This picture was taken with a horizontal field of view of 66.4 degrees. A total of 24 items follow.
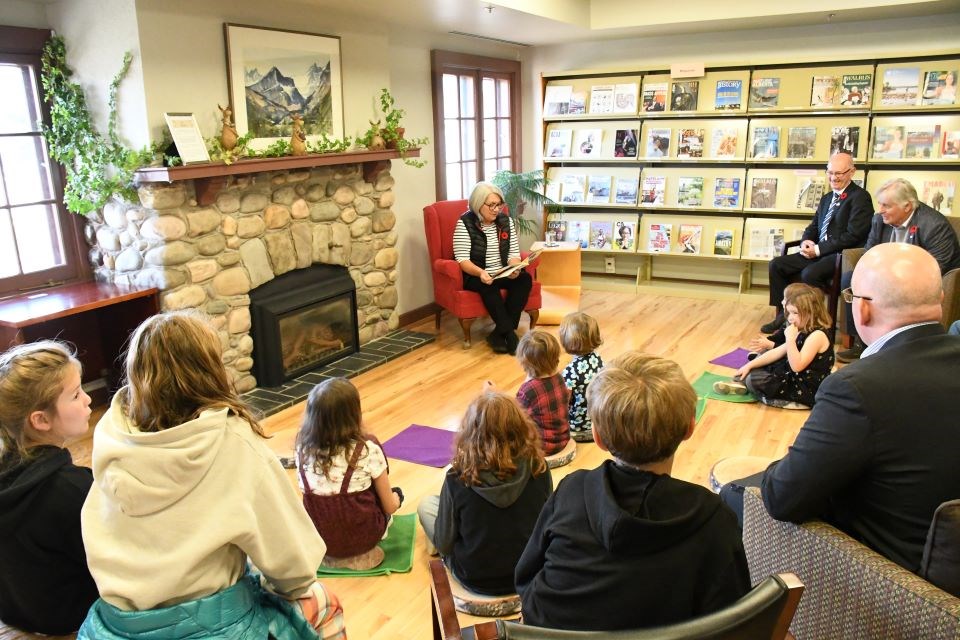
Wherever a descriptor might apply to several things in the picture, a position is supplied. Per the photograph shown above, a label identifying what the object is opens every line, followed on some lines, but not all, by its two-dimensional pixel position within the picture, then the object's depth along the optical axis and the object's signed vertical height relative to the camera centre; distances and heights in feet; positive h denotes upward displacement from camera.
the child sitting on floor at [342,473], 7.72 -3.51
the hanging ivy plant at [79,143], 11.96 +0.03
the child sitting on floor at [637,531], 4.00 -2.14
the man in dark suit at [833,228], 16.06 -2.05
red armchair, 16.87 -3.03
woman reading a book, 16.76 -2.78
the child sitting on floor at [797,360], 12.24 -3.76
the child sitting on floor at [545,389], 10.00 -3.42
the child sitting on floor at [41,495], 5.34 -2.48
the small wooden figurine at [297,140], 13.94 +0.03
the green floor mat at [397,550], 8.53 -4.83
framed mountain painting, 13.16 +1.14
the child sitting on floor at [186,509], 4.44 -2.22
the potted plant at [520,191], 20.76 -1.45
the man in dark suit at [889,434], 4.86 -1.97
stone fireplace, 12.32 -1.71
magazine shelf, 18.06 -0.48
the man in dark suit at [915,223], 13.96 -1.70
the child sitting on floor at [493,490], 7.02 -3.33
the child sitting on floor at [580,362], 11.10 -3.40
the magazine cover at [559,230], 22.65 -2.76
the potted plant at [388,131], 15.99 +0.21
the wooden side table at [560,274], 19.66 -3.68
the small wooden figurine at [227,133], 12.59 +0.17
